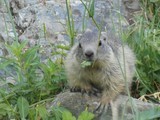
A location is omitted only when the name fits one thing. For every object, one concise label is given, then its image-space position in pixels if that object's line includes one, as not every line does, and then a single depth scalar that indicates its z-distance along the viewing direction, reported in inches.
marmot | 310.5
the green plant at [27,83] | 305.9
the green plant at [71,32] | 356.9
